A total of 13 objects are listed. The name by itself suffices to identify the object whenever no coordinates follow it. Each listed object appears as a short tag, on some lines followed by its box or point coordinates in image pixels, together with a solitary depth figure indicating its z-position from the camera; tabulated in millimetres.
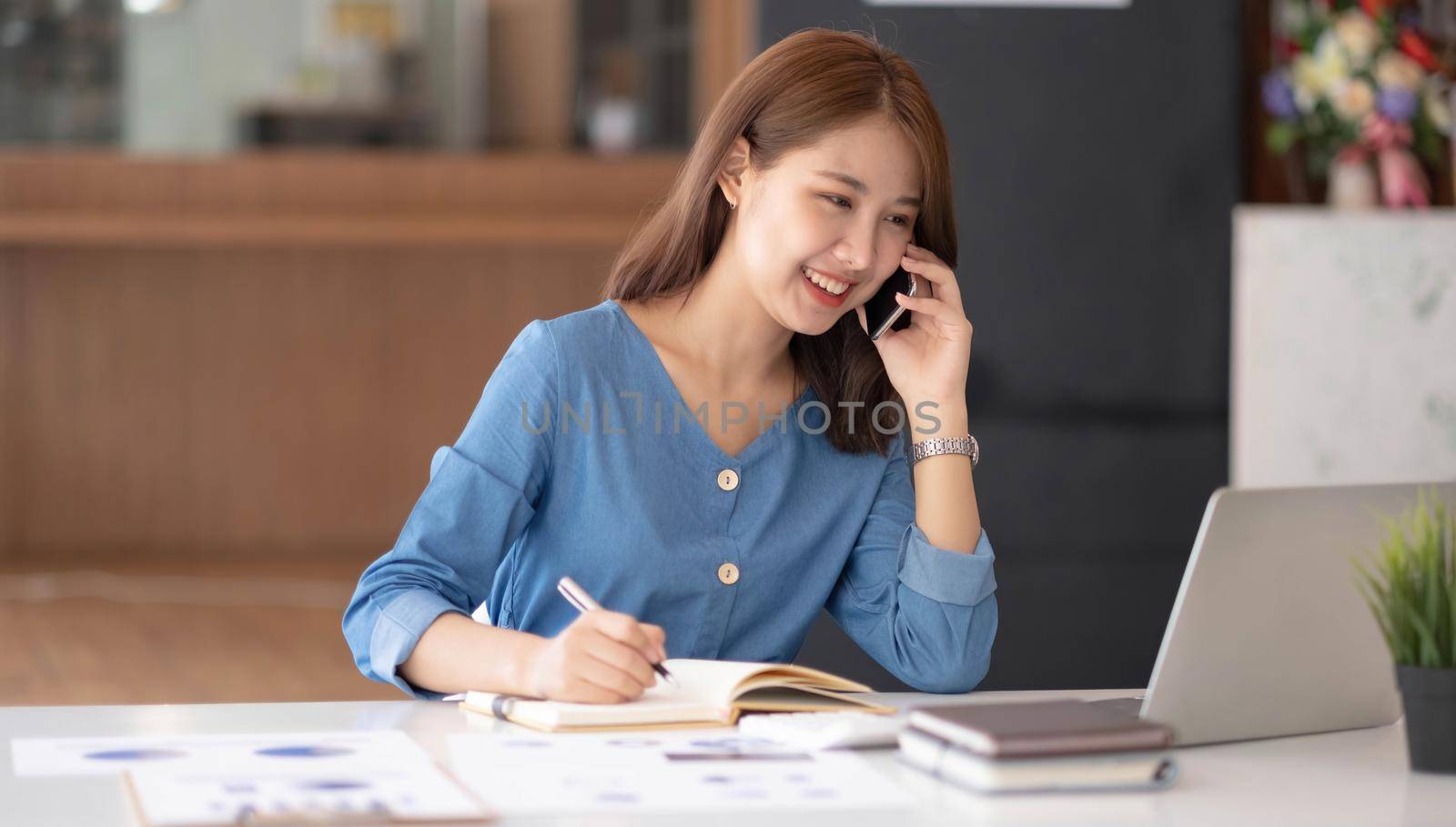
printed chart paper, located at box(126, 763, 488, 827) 2804
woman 3423
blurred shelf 8238
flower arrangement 5392
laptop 3055
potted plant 3018
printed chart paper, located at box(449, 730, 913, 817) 2877
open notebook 3083
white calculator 3042
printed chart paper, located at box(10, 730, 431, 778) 2942
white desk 2870
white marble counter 5312
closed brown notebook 2925
